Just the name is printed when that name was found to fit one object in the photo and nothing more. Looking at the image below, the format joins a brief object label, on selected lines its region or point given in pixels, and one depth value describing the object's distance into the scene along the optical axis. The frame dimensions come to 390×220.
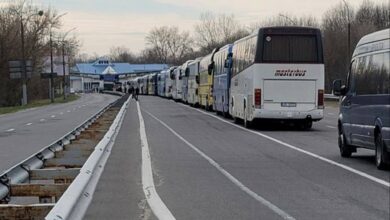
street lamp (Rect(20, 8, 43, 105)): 76.94
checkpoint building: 180.00
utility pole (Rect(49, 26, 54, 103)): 90.90
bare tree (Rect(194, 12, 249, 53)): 144.25
